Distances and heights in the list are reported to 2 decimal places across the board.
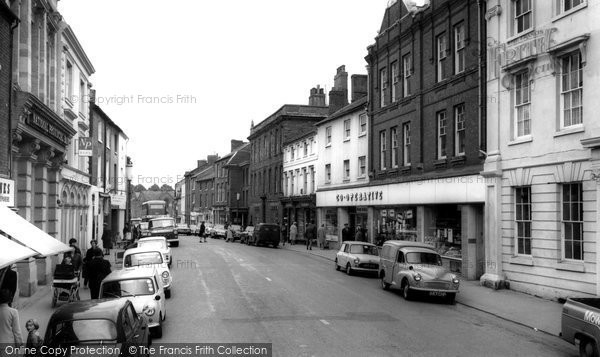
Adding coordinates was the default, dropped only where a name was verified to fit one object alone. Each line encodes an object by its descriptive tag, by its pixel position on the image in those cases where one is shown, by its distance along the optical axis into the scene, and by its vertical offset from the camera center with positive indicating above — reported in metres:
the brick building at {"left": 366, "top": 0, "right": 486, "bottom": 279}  21.94 +3.28
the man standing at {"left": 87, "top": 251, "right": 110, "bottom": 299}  15.05 -2.12
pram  14.81 -2.38
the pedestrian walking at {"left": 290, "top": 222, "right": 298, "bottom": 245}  44.78 -3.01
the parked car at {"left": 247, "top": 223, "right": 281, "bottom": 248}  43.31 -2.98
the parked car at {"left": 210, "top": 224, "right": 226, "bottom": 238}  62.91 -4.00
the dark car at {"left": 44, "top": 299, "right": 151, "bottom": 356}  7.74 -1.91
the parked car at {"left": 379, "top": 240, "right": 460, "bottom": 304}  16.67 -2.42
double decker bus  58.78 -1.31
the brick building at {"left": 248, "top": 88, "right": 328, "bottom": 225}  55.12 +5.67
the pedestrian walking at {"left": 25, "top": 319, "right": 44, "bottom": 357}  8.01 -2.13
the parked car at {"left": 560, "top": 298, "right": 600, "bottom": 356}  9.43 -2.33
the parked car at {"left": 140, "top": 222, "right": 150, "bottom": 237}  43.74 -2.88
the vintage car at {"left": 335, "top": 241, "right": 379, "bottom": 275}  23.48 -2.70
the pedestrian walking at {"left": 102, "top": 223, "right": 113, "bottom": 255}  32.00 -2.55
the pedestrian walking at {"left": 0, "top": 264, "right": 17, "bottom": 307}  11.71 -1.81
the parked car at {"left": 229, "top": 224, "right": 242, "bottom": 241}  52.91 -3.42
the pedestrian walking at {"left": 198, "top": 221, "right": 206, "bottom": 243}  49.15 -3.03
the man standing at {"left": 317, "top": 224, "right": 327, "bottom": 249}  40.06 -2.93
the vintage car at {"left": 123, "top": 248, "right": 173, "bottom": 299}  17.98 -2.06
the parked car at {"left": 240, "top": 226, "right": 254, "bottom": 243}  47.44 -3.38
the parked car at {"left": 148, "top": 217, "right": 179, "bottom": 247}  41.50 -2.43
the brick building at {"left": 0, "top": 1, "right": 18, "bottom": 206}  14.60 +2.76
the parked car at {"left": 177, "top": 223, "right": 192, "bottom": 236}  69.19 -4.10
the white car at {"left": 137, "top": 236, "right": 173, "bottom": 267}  23.16 -2.06
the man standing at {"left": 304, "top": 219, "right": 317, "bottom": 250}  38.69 -2.69
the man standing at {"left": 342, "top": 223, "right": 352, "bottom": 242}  34.28 -2.33
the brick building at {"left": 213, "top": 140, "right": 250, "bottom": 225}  73.88 +1.10
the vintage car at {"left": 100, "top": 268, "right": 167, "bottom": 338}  11.43 -2.11
